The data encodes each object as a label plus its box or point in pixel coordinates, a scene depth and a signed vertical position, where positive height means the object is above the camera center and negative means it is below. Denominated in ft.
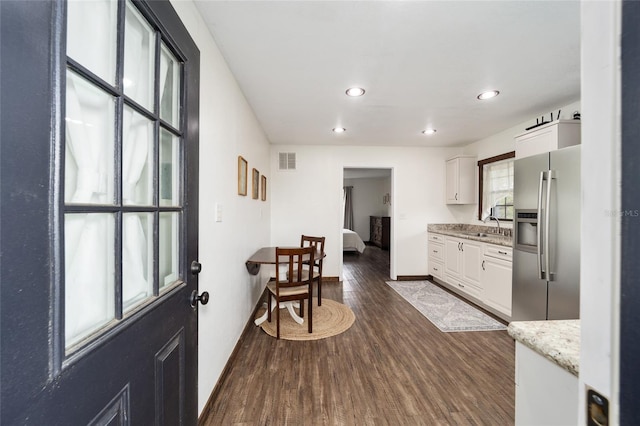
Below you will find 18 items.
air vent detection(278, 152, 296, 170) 14.96 +2.99
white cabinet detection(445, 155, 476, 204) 14.10 +1.88
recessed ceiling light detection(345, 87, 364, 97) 8.04 +3.90
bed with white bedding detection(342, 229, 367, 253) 21.86 -2.55
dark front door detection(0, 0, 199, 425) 1.31 -0.02
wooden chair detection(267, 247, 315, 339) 7.96 -2.42
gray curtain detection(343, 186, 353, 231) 30.60 +0.64
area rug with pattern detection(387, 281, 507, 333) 9.33 -4.08
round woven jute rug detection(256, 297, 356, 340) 8.49 -4.06
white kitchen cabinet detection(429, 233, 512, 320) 9.66 -2.54
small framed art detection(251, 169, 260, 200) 9.82 +1.11
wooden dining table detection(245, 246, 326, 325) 8.67 -1.73
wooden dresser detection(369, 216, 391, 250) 26.40 -2.02
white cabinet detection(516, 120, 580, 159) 8.33 +2.62
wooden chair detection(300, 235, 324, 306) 9.76 -1.68
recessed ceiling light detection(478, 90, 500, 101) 8.27 +3.93
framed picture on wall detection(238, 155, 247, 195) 7.62 +1.12
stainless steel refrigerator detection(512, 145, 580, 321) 6.86 -0.65
